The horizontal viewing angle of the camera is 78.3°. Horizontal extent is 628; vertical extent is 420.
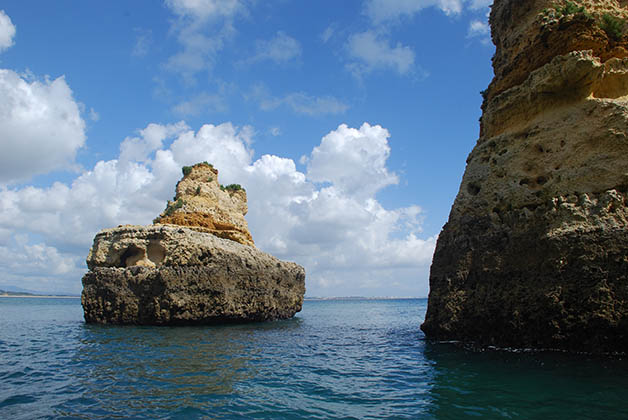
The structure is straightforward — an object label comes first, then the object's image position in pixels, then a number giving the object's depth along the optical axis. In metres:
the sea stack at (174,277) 20.47
